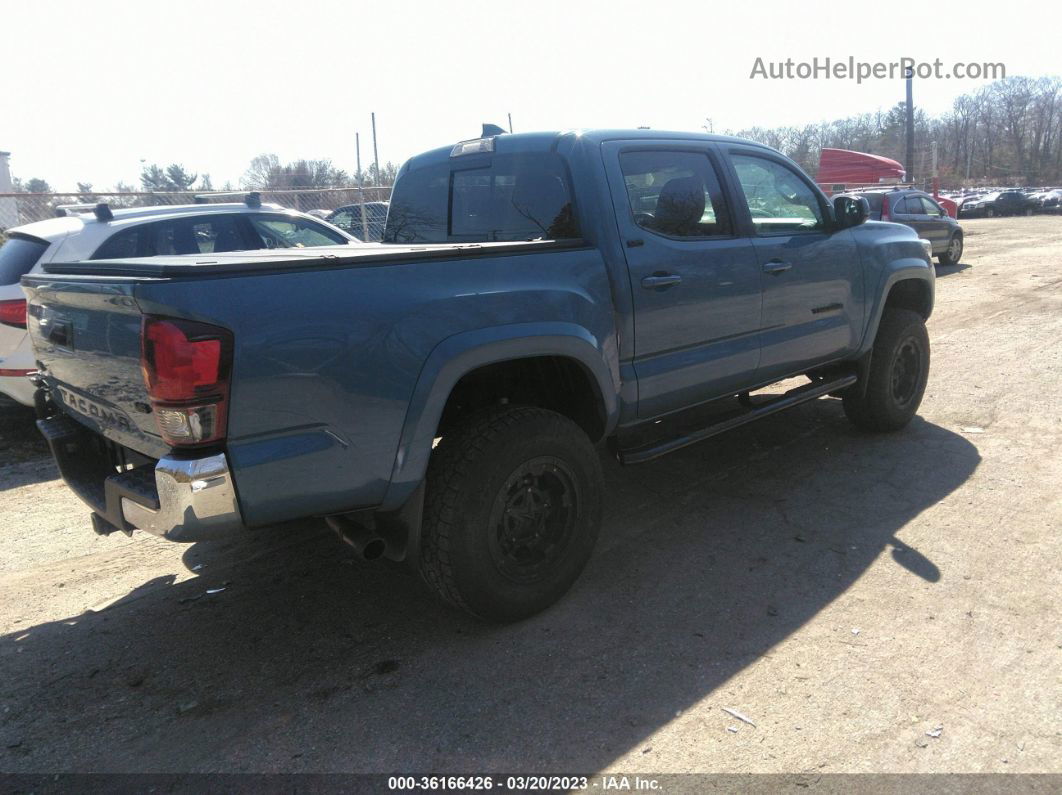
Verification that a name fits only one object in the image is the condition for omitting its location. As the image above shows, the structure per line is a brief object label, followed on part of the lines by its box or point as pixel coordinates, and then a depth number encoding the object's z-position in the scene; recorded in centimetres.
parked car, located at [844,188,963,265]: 1560
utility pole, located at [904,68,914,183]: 2885
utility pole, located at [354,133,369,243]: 1303
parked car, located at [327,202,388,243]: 1502
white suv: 568
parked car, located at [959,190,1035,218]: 4025
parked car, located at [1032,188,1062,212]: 4006
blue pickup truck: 253
